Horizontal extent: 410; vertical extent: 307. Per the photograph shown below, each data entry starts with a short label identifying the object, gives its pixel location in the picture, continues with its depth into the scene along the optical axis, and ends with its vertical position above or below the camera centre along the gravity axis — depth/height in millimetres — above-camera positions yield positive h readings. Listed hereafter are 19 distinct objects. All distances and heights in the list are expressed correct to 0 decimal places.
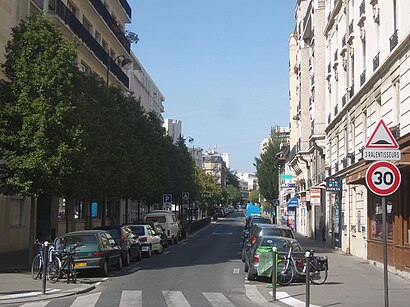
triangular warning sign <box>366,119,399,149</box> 10492 +1265
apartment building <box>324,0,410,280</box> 18734 +4327
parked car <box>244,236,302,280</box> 17625 -1116
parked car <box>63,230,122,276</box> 18312 -1297
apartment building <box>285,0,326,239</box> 41250 +7401
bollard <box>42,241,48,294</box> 14383 -1287
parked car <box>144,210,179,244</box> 36250 -662
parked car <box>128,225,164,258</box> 27078 -1368
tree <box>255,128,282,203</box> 87062 +5657
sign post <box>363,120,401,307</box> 10273 +811
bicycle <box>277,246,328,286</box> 16766 -1636
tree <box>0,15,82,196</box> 18922 +2913
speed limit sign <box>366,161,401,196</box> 10273 +567
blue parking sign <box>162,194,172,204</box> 45625 +857
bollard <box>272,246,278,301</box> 14039 -1620
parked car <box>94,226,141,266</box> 22188 -1259
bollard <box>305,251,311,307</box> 12300 -1640
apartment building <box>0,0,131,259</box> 27312 +9779
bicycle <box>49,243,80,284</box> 16859 -1675
